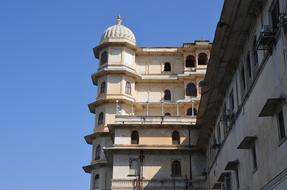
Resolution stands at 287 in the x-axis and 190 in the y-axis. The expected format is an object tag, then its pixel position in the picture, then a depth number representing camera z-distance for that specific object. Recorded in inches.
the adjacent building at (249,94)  624.4
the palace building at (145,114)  1605.6
